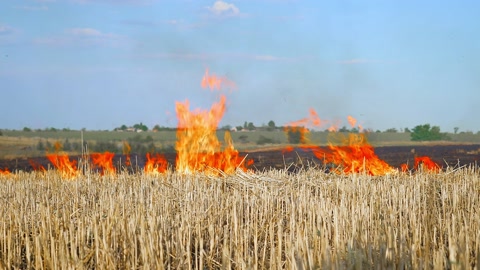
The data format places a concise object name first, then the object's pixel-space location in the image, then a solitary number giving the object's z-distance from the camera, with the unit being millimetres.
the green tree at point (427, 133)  46125
